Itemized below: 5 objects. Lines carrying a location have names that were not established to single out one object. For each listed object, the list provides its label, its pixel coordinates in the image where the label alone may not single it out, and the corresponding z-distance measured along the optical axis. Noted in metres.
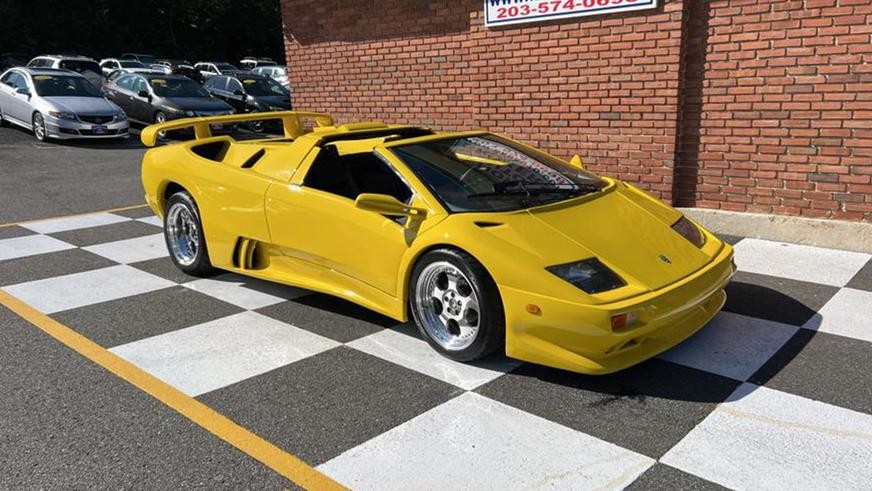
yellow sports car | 3.34
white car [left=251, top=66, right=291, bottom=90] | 24.88
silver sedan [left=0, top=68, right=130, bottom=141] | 13.91
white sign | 6.45
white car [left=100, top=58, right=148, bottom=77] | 28.01
